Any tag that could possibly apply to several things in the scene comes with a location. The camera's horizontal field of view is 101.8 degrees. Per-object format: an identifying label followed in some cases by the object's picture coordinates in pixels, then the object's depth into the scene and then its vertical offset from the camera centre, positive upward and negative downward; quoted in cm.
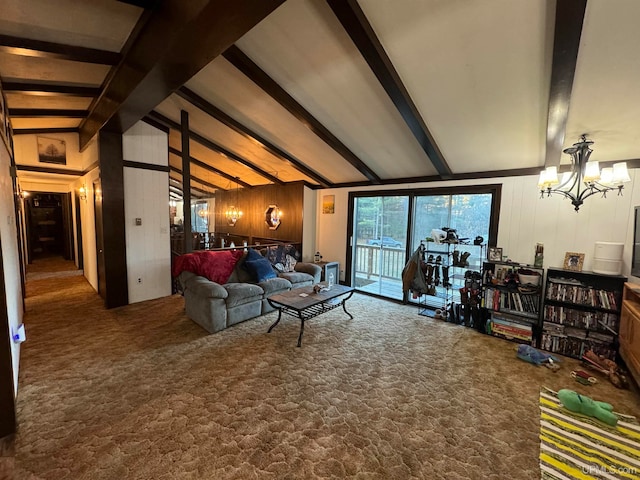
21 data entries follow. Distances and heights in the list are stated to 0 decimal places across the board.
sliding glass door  427 -2
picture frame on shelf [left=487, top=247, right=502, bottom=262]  381 -43
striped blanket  167 -157
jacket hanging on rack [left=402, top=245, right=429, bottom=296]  443 -91
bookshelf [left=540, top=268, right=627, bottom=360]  299 -104
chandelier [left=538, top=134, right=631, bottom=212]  244 +54
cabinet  246 -103
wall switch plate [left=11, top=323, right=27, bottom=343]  217 -106
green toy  208 -150
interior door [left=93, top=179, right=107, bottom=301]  418 -37
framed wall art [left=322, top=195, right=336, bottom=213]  605 +41
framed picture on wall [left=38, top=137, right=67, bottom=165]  519 +131
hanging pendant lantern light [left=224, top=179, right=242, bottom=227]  827 +13
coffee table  322 -104
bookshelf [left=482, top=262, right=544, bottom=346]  346 -104
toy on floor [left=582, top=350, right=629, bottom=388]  259 -149
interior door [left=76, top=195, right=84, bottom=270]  635 -41
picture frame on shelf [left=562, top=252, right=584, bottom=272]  333 -45
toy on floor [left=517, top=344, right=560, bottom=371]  292 -150
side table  555 -107
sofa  349 -100
